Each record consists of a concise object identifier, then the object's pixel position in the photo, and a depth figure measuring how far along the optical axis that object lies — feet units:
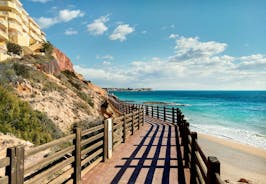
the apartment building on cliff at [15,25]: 118.32
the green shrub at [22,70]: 57.05
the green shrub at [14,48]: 97.06
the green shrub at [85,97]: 71.21
